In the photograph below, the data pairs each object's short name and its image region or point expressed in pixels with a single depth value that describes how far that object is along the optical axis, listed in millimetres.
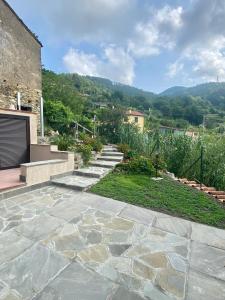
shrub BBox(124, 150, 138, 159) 8208
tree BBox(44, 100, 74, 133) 10406
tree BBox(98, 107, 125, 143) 11703
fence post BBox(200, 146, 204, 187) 6391
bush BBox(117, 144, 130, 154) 8664
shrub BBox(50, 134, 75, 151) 6809
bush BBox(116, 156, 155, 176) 6495
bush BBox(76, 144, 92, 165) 6793
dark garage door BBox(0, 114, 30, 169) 5805
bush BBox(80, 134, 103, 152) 7986
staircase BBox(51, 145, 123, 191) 5085
